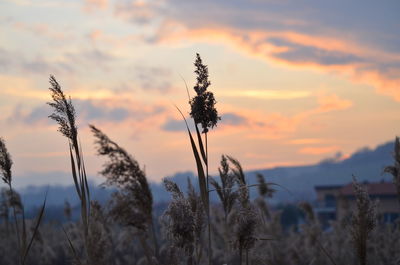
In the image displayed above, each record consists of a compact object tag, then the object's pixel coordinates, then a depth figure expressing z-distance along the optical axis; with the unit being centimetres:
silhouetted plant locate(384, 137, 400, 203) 640
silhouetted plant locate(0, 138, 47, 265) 525
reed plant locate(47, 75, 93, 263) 432
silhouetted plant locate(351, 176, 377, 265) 480
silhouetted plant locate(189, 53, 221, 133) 434
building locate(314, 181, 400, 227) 7138
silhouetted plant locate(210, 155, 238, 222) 534
